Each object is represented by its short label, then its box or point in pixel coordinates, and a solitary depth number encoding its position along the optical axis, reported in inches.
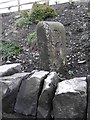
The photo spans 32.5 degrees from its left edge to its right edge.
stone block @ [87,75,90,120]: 55.5
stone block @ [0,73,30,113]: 60.5
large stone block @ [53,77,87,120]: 55.1
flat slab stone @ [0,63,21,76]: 65.8
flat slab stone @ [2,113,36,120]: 60.5
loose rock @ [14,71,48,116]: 58.6
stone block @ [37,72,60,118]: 57.6
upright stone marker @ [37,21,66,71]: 72.8
